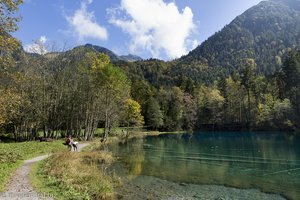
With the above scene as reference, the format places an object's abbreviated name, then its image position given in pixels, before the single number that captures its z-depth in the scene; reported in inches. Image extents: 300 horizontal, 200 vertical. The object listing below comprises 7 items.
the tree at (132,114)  2157.8
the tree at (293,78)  2196.4
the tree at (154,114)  2403.4
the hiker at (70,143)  875.0
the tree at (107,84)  1285.9
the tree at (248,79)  2542.4
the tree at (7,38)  508.2
